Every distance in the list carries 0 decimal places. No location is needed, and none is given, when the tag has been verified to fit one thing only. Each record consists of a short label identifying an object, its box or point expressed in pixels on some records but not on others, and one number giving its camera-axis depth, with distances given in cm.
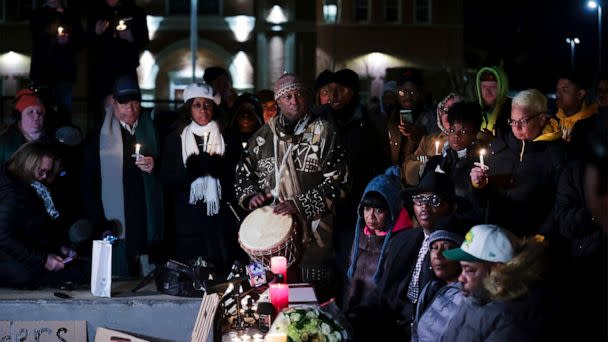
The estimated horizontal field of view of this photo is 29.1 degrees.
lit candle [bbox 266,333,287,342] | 646
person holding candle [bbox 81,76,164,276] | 954
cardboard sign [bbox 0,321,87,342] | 755
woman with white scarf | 941
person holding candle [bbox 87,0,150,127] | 1197
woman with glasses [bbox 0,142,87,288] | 826
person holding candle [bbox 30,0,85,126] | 1188
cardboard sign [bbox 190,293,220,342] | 708
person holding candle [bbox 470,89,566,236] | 805
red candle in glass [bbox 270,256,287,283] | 785
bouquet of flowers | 657
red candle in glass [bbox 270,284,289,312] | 736
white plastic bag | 770
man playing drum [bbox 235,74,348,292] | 864
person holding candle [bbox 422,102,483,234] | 822
